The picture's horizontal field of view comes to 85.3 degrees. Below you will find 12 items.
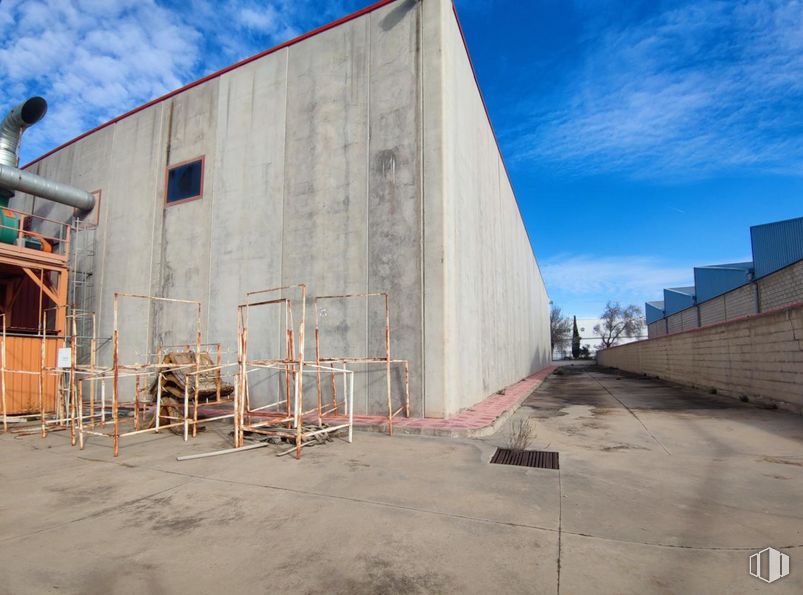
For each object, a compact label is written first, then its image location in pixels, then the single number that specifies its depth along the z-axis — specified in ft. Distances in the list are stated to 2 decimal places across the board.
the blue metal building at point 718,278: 116.37
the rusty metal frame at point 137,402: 20.97
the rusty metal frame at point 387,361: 25.23
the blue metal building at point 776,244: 90.94
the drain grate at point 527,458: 18.47
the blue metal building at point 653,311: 234.35
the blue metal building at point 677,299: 167.84
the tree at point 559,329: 311.06
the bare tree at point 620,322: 316.40
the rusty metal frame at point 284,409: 19.77
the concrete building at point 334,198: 29.71
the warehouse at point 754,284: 59.36
